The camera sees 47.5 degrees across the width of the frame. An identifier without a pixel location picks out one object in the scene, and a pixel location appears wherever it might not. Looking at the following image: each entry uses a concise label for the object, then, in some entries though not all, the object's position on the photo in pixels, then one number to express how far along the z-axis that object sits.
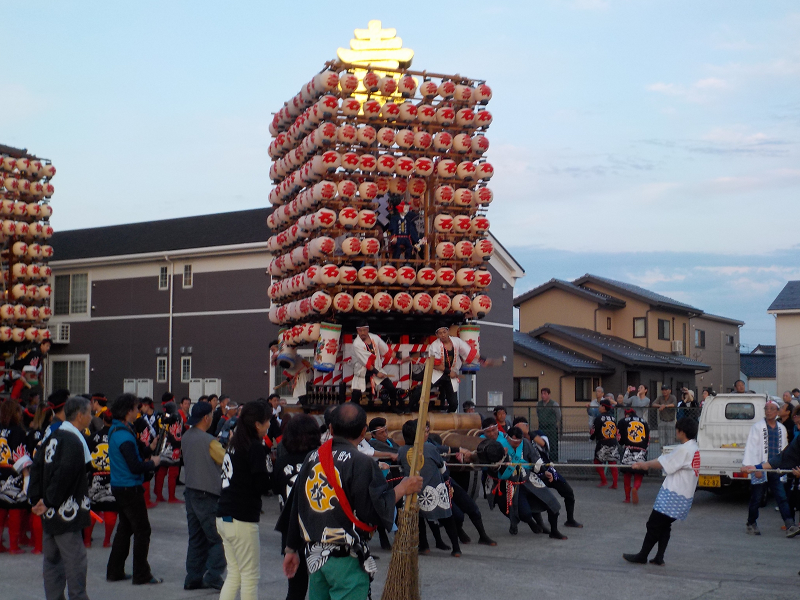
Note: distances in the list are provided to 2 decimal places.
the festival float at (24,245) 33.22
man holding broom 5.82
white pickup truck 16.58
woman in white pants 7.34
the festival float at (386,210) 17.17
